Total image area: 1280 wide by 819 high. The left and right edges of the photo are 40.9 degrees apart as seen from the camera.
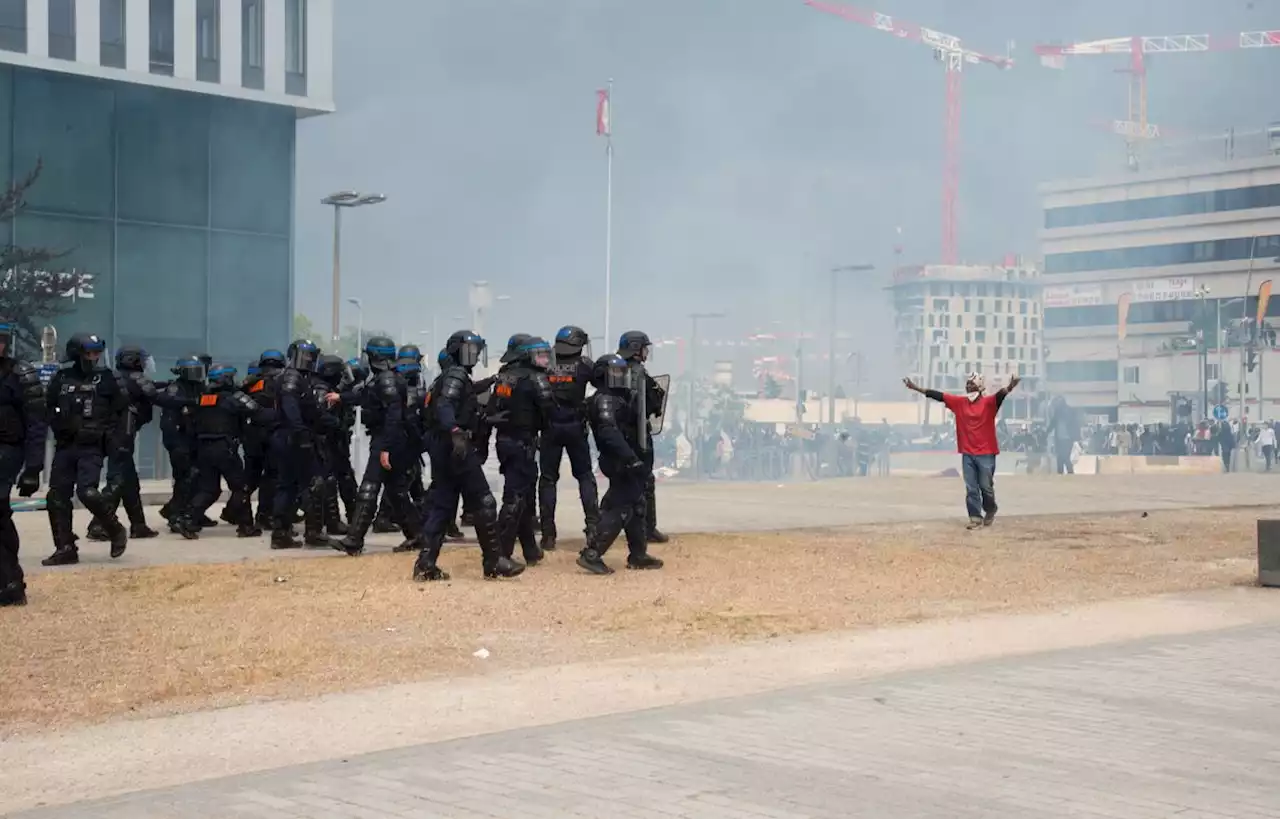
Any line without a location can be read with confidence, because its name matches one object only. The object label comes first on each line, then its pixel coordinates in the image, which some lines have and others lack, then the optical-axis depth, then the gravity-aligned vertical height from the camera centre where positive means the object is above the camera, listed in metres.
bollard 12.70 -1.07
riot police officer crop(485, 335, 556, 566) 12.63 -0.07
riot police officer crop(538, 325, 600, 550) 13.62 -0.07
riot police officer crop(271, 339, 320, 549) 14.34 -0.33
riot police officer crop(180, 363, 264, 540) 15.80 -0.40
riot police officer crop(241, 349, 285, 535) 15.70 -0.30
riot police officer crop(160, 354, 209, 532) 16.19 -0.25
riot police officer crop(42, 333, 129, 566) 12.91 -0.17
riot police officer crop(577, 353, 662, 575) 12.72 -0.43
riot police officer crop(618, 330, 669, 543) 13.61 +0.34
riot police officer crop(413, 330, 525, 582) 12.01 -0.42
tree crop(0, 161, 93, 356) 29.73 +2.14
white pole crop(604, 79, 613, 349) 56.72 +7.31
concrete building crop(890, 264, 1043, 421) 174.50 +9.51
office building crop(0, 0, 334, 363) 33.75 +5.22
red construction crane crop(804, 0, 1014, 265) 149.00 +31.37
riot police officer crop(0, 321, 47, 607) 10.66 -0.23
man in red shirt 17.16 -0.29
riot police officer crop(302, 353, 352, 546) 14.66 -0.46
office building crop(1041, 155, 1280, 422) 101.88 +9.38
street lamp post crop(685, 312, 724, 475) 59.81 +2.11
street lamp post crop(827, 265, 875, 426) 62.74 +1.76
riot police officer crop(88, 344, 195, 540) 14.74 -0.17
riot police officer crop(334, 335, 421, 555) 13.81 -0.34
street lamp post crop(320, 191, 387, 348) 39.84 +4.75
